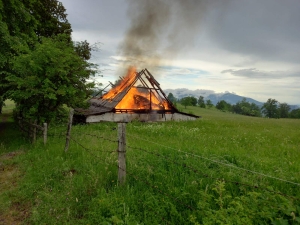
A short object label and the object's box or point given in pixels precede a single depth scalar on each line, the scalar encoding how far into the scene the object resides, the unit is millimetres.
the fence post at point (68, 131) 8348
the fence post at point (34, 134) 10719
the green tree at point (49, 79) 9984
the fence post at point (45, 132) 9781
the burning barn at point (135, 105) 20688
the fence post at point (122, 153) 5203
